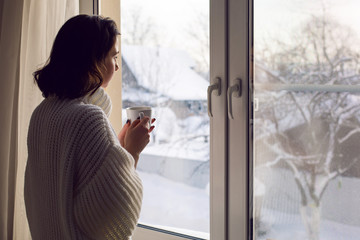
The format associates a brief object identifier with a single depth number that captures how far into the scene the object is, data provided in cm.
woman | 94
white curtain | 179
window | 125
